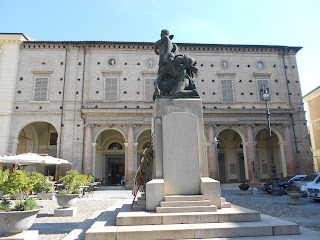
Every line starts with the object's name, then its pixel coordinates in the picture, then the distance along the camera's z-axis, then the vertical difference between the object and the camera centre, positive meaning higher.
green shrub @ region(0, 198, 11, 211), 5.32 -0.56
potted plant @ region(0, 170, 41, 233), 5.00 -0.65
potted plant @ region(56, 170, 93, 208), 9.65 -0.58
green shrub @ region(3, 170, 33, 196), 6.13 -0.12
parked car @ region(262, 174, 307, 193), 17.85 -0.73
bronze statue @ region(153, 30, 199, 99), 7.10 +2.89
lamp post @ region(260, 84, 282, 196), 16.45 -0.72
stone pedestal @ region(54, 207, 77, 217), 9.30 -1.27
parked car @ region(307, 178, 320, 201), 12.60 -0.96
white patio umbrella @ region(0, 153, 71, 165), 15.72 +1.14
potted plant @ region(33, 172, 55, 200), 12.75 -0.56
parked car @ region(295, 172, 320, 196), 13.56 -0.59
